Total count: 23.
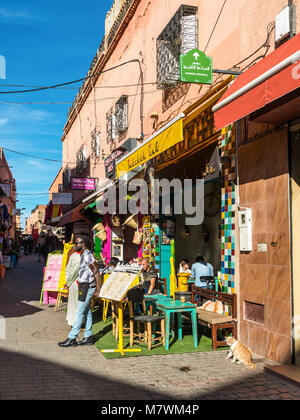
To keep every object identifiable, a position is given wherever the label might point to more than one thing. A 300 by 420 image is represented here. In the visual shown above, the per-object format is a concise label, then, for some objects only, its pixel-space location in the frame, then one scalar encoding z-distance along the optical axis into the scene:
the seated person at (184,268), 11.53
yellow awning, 8.34
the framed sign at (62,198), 23.52
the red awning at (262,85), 5.17
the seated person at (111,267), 10.77
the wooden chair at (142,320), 7.21
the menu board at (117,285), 6.94
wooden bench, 7.30
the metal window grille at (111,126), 17.64
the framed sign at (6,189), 26.99
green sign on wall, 7.88
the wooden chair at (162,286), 10.18
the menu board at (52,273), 12.11
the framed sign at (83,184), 19.53
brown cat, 6.26
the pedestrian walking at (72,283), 8.45
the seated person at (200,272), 10.30
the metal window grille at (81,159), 24.17
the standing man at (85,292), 7.52
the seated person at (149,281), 9.38
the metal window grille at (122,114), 15.80
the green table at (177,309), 7.35
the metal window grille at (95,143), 20.89
